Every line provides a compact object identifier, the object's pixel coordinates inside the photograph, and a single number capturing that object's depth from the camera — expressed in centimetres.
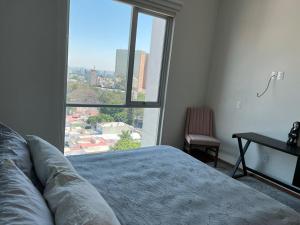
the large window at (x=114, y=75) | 288
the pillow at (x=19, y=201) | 73
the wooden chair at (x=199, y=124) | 374
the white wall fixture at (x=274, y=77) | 301
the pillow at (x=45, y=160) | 116
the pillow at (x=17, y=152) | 116
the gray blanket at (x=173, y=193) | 122
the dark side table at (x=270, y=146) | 258
